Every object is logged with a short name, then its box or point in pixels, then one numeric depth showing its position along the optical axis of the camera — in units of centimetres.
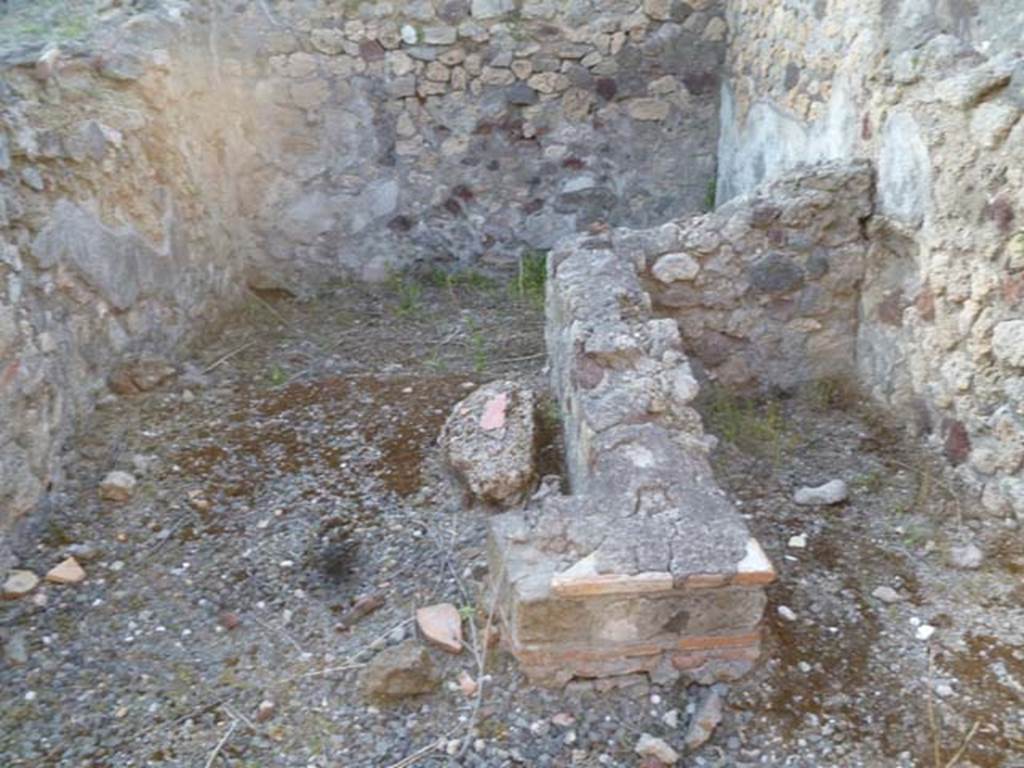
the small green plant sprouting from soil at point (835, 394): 322
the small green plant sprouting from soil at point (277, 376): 368
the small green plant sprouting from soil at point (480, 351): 377
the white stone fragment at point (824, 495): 271
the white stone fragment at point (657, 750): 193
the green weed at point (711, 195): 469
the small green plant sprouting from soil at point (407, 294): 441
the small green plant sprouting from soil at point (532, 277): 448
